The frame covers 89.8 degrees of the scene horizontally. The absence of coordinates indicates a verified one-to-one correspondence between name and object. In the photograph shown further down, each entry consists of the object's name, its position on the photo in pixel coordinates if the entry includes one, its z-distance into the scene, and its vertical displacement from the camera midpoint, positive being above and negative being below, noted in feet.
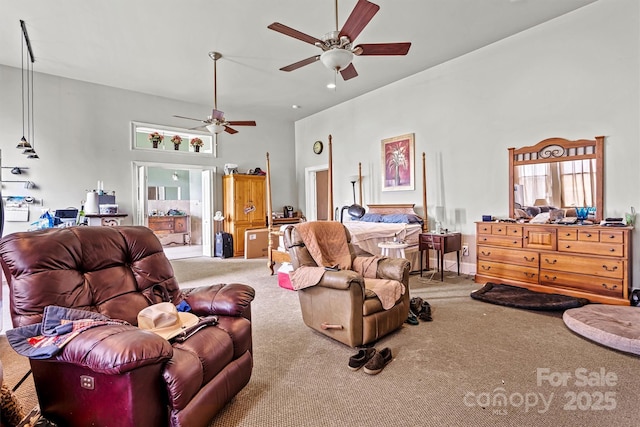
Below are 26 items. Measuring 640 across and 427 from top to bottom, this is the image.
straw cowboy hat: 5.57 -1.95
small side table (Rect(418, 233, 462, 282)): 15.29 -1.68
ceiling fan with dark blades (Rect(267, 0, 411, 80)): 8.29 +4.83
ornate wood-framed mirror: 12.28 +1.35
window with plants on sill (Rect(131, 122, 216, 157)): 21.22 +5.12
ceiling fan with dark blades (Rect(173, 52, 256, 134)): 15.97 +4.62
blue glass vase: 12.32 -0.27
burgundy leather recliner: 4.24 -1.84
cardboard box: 22.79 -2.29
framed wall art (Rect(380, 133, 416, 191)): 19.02 +2.87
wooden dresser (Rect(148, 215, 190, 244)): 28.73 -1.19
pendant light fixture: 15.83 +6.23
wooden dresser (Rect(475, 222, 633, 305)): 10.80 -1.94
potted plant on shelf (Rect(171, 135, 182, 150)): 22.44 +5.01
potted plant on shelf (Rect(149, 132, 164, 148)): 21.30 +4.95
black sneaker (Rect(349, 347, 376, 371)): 7.36 -3.46
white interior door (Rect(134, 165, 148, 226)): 20.83 +1.29
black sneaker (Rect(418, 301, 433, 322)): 10.31 -3.42
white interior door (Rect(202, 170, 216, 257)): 23.93 +0.23
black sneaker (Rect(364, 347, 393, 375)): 7.17 -3.51
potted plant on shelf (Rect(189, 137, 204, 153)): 23.53 +5.07
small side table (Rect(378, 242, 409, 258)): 14.23 -1.87
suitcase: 23.08 -2.40
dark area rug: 10.80 -3.29
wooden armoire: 23.84 +0.49
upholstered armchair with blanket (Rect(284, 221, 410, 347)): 8.11 -2.08
